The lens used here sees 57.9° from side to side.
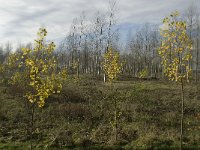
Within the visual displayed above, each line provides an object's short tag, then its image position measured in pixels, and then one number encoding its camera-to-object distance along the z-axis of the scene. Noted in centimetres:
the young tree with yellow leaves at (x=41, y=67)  605
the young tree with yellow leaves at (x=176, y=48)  735
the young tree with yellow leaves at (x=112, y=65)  961
